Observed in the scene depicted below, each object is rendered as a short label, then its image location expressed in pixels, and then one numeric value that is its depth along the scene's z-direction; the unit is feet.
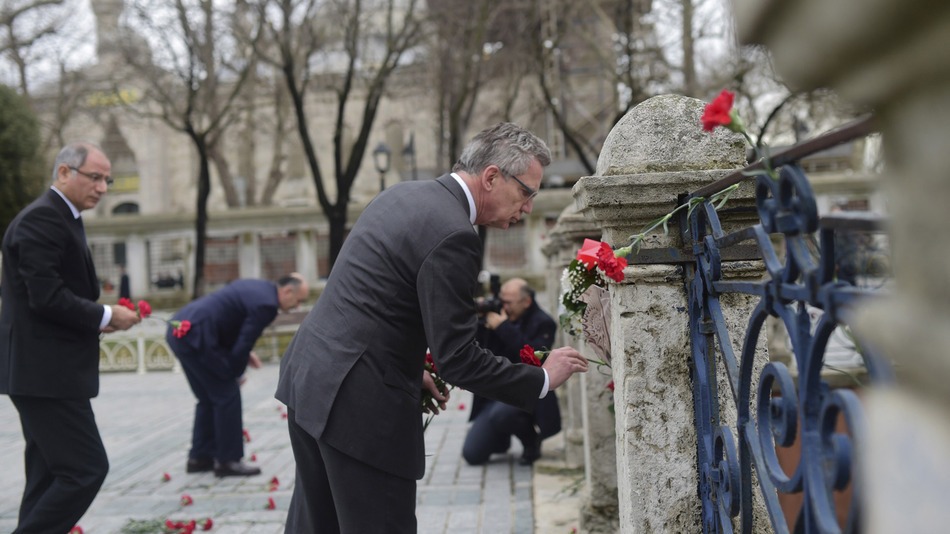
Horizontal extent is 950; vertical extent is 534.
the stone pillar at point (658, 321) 9.25
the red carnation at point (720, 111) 6.32
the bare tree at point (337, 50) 61.36
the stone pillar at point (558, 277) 17.72
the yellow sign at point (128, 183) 174.19
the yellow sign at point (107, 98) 92.43
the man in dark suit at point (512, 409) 24.35
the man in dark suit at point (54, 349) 14.39
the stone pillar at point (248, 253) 79.70
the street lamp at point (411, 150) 73.56
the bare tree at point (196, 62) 65.46
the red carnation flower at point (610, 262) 8.86
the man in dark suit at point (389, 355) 9.41
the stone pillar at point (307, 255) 78.12
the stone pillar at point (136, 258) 80.81
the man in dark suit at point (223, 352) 24.18
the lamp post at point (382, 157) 60.34
